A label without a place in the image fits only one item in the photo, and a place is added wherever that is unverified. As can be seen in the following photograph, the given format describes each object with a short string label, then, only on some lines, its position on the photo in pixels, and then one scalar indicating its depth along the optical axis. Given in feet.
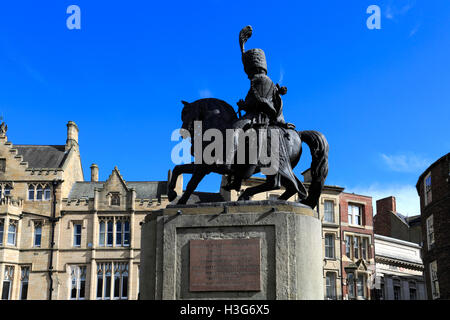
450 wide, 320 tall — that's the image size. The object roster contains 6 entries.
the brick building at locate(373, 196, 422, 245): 202.69
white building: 174.09
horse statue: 39.96
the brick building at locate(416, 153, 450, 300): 128.67
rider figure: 40.81
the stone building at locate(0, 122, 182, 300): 164.76
